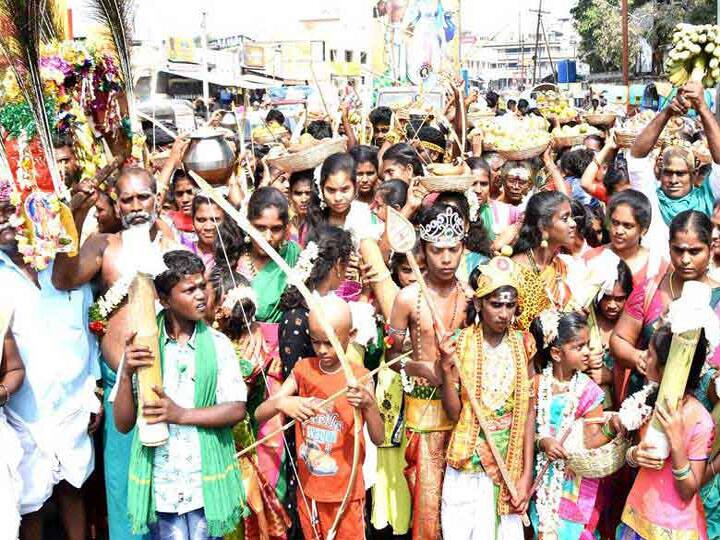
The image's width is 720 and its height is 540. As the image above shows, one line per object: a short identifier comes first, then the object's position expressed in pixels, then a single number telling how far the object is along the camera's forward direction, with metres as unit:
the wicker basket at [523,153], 6.42
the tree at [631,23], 36.81
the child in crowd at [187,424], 3.62
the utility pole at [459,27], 23.31
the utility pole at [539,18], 42.14
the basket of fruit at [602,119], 10.12
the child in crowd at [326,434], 3.89
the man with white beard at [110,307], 4.25
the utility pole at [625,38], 24.97
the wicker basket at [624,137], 6.50
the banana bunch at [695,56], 4.88
